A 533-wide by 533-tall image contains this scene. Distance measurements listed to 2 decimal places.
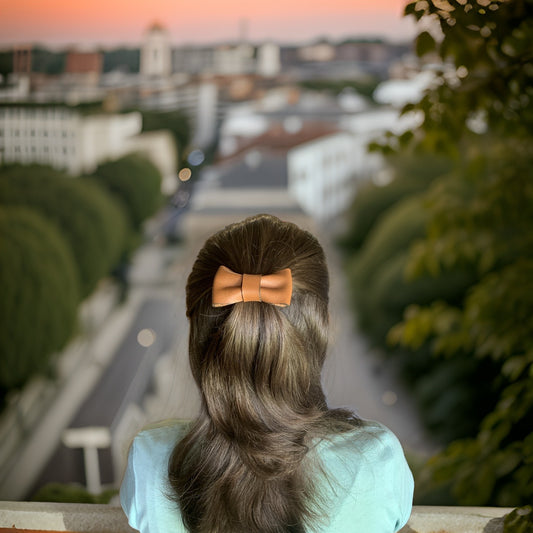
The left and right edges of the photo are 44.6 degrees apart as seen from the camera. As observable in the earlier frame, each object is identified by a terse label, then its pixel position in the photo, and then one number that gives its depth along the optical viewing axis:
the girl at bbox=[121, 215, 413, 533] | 0.77
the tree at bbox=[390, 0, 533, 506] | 1.02
